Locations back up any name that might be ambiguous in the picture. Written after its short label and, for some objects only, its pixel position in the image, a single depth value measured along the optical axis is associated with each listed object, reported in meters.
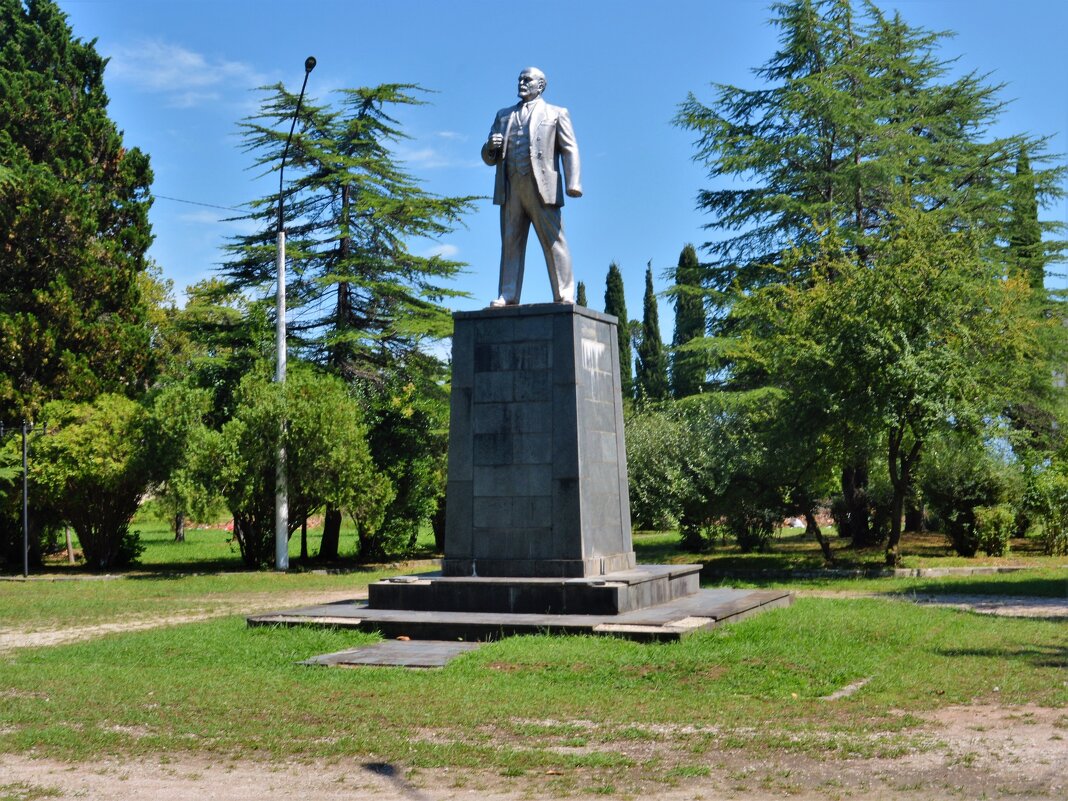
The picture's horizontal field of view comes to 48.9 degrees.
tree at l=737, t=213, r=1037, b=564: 19.83
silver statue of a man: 13.49
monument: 12.41
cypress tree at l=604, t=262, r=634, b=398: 49.83
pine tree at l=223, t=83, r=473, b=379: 27.44
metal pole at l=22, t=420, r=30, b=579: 22.88
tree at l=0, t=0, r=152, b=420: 26.25
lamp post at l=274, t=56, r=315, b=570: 24.06
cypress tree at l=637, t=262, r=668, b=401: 48.22
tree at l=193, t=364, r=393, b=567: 23.39
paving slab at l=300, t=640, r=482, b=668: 10.18
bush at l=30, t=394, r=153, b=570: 24.30
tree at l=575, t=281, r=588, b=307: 51.53
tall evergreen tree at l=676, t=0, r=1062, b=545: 26.92
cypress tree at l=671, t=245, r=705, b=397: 29.09
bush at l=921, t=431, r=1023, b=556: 23.98
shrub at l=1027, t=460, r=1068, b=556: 23.09
